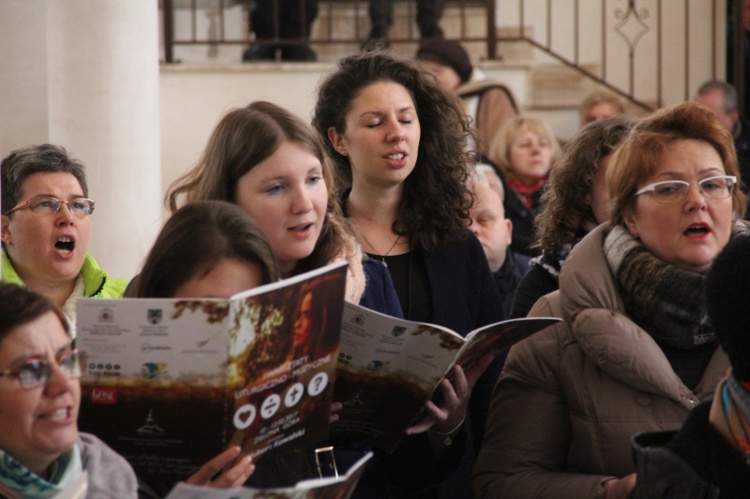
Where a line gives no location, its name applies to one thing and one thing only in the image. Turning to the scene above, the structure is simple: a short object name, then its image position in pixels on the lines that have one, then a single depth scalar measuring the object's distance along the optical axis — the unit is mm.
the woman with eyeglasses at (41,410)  3193
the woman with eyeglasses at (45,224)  6090
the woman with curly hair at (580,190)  6535
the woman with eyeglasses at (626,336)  4793
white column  8047
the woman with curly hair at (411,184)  5922
